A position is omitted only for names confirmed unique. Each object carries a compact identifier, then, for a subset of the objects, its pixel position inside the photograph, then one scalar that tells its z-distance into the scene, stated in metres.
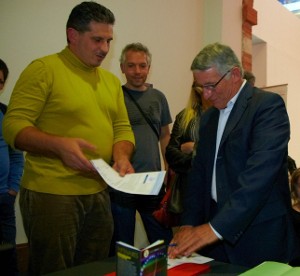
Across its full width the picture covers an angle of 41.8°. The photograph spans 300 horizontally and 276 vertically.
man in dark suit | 1.43
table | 1.22
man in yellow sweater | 1.54
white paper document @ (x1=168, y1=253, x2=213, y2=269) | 1.31
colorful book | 1.02
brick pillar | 4.21
